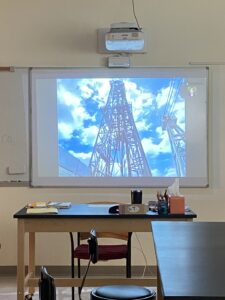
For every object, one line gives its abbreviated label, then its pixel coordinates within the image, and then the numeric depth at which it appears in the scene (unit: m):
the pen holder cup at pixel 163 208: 3.54
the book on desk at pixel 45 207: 3.62
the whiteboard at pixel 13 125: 4.80
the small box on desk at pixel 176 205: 3.56
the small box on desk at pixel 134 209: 3.57
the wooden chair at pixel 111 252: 3.74
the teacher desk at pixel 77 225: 3.53
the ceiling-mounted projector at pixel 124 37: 4.36
